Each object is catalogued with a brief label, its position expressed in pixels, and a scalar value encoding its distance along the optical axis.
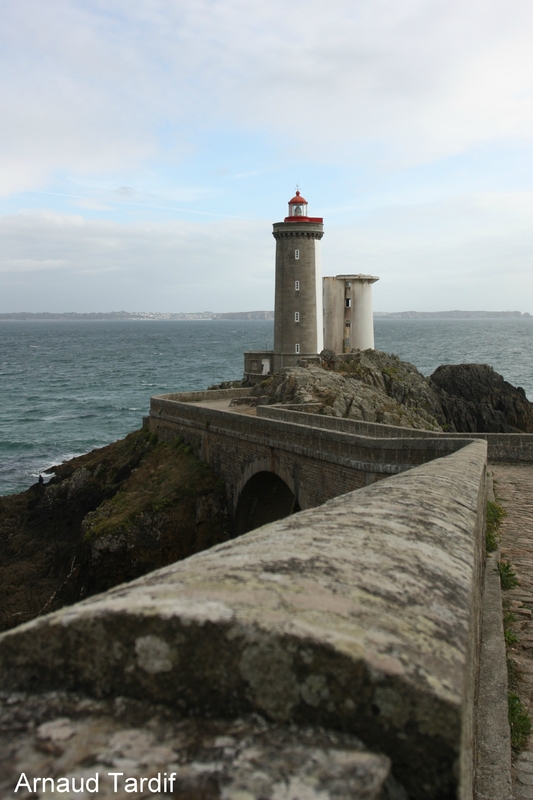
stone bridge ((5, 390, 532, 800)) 1.78
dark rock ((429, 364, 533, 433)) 41.34
